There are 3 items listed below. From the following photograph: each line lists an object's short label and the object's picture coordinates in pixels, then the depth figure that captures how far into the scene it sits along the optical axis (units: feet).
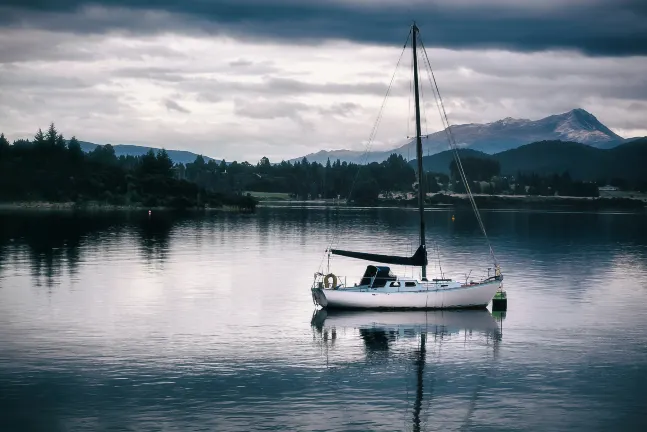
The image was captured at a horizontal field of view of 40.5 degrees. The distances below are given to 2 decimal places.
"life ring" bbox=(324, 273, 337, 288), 249.14
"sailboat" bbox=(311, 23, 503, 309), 243.60
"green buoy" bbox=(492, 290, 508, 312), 262.47
